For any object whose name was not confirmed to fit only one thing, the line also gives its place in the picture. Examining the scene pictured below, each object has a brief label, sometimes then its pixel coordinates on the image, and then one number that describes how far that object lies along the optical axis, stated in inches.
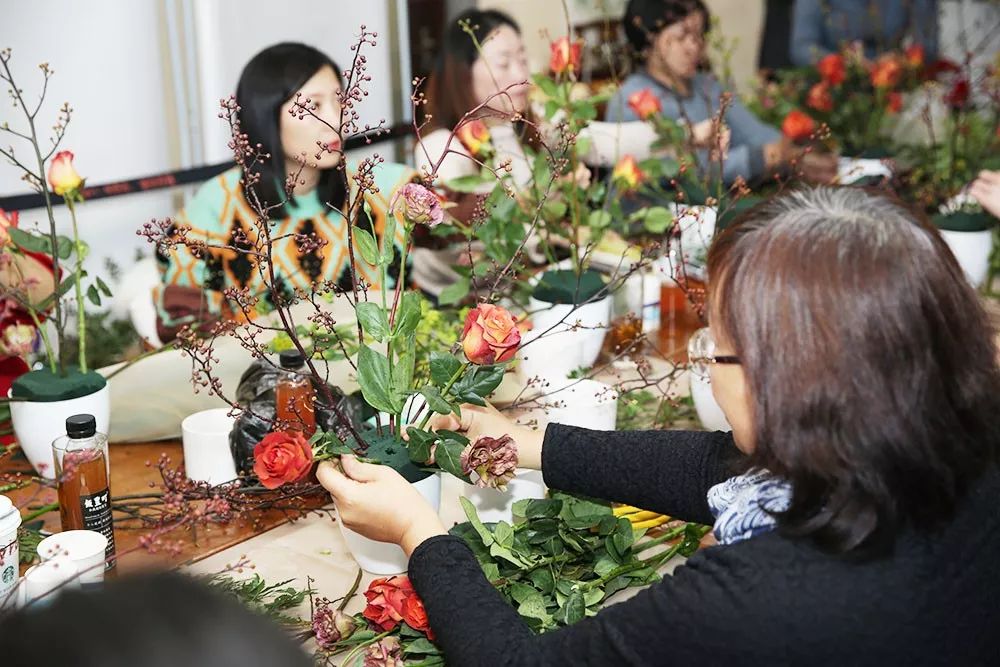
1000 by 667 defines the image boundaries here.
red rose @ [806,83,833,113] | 120.0
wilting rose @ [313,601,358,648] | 44.2
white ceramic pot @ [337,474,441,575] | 49.9
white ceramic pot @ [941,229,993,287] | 85.0
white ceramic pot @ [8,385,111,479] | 57.6
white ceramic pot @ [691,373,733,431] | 62.9
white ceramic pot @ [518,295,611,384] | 68.4
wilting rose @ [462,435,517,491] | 46.3
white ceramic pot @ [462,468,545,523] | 52.5
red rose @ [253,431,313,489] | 43.5
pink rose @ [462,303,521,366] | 44.8
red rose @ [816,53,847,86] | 119.6
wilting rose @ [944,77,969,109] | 99.8
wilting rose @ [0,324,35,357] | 62.5
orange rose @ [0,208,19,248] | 57.0
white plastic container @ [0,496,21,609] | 45.3
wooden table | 52.3
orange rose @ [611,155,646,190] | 76.3
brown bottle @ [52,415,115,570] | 50.1
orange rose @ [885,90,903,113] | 118.6
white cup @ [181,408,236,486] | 57.2
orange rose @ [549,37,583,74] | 72.2
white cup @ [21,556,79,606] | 43.3
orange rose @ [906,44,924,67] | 123.5
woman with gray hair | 34.5
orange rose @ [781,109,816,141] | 98.6
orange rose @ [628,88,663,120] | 83.4
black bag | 54.5
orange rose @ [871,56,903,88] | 115.4
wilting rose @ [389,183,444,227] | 45.8
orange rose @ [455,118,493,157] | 73.2
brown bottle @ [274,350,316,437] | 54.3
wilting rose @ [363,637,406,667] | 43.2
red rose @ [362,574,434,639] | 43.7
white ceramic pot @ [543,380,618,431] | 59.1
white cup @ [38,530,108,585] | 45.4
